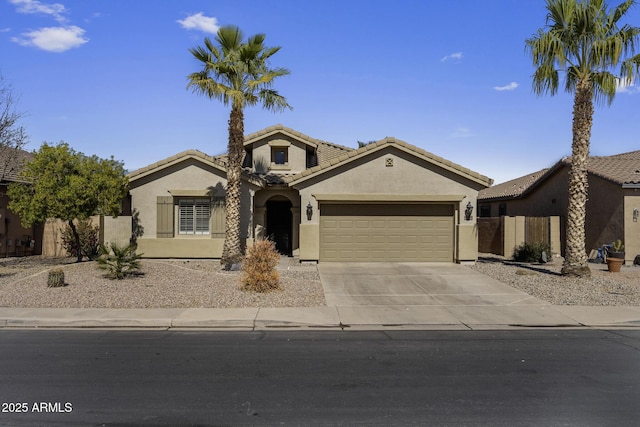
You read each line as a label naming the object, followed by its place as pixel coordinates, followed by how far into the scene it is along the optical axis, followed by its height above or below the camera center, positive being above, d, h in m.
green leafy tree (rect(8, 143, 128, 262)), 15.53 +0.93
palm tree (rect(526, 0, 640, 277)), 14.66 +4.88
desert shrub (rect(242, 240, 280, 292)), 13.03 -1.32
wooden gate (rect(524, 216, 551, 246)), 21.89 -0.38
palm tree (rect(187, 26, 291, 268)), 16.52 +4.59
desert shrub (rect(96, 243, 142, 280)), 14.31 -1.30
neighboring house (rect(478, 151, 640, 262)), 19.06 +1.07
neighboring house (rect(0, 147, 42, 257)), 20.61 -0.54
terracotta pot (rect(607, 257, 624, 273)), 16.84 -1.42
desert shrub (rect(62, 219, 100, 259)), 20.71 -0.86
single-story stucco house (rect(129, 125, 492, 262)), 18.22 +0.54
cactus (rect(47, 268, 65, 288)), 13.22 -1.65
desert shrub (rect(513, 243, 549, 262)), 19.77 -1.22
